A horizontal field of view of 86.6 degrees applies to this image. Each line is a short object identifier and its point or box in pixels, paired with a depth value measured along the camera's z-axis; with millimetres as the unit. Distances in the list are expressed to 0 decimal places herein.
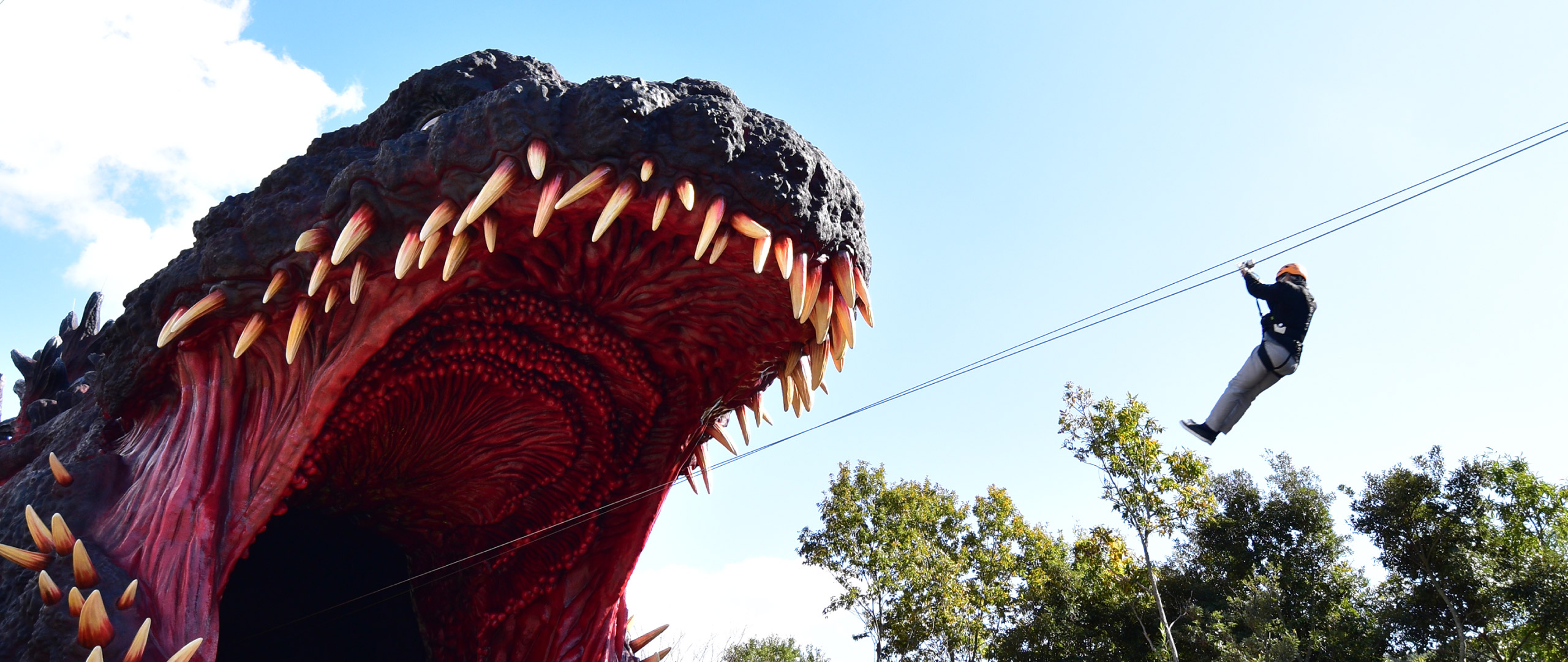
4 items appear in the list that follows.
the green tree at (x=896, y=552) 18750
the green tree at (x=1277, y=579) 20875
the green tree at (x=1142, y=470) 14453
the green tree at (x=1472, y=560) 18047
